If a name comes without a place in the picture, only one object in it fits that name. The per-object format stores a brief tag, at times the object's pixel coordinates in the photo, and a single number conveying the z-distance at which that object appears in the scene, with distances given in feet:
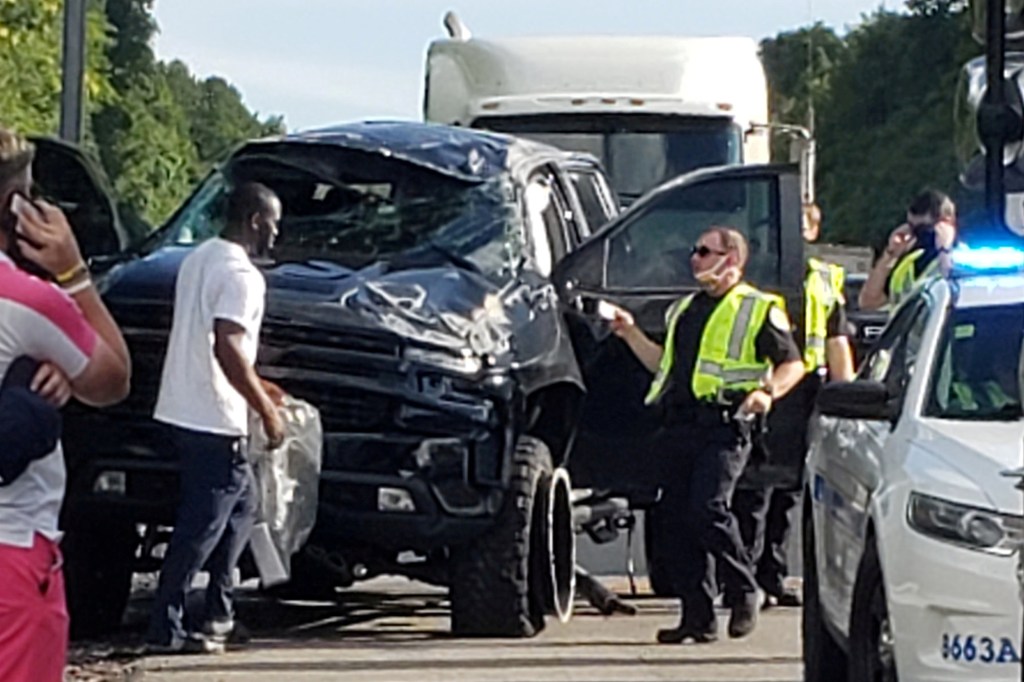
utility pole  57.98
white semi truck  61.82
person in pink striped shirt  18.47
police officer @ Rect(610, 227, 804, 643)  37.35
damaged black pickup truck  35.47
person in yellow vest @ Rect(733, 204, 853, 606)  40.09
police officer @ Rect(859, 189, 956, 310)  43.21
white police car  24.64
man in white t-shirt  33.86
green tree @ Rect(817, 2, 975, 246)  255.09
